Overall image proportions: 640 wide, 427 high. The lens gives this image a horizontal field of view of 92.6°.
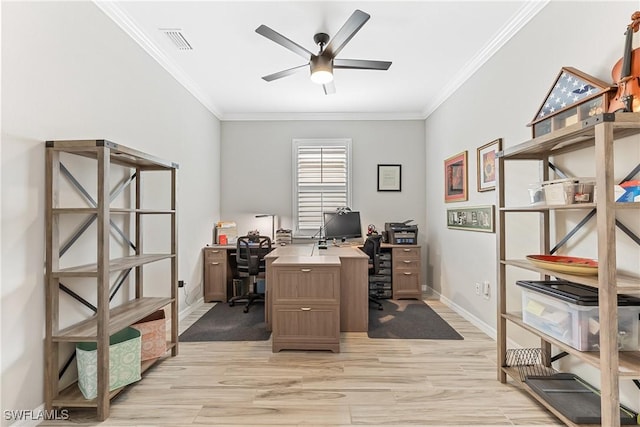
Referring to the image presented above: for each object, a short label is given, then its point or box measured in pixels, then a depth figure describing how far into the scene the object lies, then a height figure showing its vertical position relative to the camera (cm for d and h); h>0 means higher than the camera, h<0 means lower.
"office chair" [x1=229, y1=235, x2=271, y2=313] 365 -50
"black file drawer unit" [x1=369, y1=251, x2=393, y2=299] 427 -91
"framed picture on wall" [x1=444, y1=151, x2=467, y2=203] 350 +47
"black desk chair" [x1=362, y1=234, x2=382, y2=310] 370 -43
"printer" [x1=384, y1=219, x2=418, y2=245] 432 -26
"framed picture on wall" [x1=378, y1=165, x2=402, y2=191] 487 +63
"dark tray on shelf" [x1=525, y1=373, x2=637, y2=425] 155 -102
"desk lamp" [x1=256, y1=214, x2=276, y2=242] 470 -13
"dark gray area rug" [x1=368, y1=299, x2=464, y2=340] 297 -115
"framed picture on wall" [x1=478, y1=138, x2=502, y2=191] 286 +52
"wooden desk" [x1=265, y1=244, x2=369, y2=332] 308 -79
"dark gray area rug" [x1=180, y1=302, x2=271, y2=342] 294 -115
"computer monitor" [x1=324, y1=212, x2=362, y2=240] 451 -12
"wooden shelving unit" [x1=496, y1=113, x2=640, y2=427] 126 -26
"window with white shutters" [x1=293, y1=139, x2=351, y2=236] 491 +59
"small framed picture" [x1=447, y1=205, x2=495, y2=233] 296 -2
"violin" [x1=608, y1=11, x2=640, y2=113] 144 +67
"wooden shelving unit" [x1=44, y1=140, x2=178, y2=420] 172 -33
